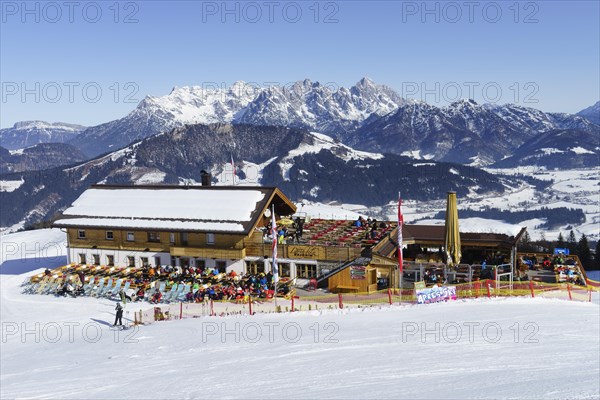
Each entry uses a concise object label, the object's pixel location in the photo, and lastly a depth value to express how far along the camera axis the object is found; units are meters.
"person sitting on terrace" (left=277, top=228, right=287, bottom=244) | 35.62
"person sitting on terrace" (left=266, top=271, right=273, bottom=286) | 32.38
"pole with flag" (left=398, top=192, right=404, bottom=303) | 27.90
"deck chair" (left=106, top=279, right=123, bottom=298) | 33.69
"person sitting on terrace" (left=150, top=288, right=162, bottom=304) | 31.67
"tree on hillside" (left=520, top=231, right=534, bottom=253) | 84.56
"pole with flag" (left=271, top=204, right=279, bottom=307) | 30.31
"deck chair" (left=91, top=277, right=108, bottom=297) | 34.03
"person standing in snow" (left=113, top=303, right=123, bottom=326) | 26.27
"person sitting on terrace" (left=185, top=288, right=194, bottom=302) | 30.61
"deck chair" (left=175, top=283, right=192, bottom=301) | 31.45
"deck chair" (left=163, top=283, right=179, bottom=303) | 31.67
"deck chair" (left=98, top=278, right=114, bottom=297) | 33.94
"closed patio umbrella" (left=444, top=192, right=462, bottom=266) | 31.00
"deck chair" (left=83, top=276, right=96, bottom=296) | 34.31
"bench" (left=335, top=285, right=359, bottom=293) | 31.33
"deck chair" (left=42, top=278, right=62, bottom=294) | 35.62
